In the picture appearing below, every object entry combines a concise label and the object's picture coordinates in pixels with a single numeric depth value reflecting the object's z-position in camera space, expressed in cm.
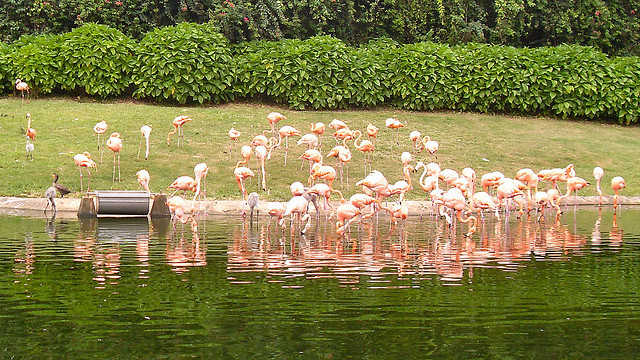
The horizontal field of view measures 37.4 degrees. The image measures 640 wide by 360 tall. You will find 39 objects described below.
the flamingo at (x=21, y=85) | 2300
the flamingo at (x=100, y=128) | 2009
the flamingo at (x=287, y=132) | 1984
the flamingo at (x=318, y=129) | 2011
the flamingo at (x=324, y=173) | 1631
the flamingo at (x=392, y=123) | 2120
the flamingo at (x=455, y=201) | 1483
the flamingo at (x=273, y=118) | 2094
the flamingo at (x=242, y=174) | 1667
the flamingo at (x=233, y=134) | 2014
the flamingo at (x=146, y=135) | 1997
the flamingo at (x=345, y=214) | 1400
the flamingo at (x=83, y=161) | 1747
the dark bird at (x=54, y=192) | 1634
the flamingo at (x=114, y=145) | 1859
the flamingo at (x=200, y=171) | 1666
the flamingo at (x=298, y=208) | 1402
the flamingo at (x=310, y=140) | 1936
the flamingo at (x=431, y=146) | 1975
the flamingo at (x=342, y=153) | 1795
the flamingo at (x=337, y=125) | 2027
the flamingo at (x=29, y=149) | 1989
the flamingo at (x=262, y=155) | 1816
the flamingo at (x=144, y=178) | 1702
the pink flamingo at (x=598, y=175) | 1947
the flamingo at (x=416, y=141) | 2064
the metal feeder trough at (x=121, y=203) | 1616
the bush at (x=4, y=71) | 2544
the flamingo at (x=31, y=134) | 2006
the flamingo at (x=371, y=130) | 2047
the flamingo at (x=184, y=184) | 1620
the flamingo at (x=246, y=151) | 1834
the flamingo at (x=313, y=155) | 1784
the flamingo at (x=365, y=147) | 1909
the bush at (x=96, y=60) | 2534
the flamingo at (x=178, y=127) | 2084
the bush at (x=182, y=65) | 2520
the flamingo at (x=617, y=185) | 1878
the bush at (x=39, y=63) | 2538
